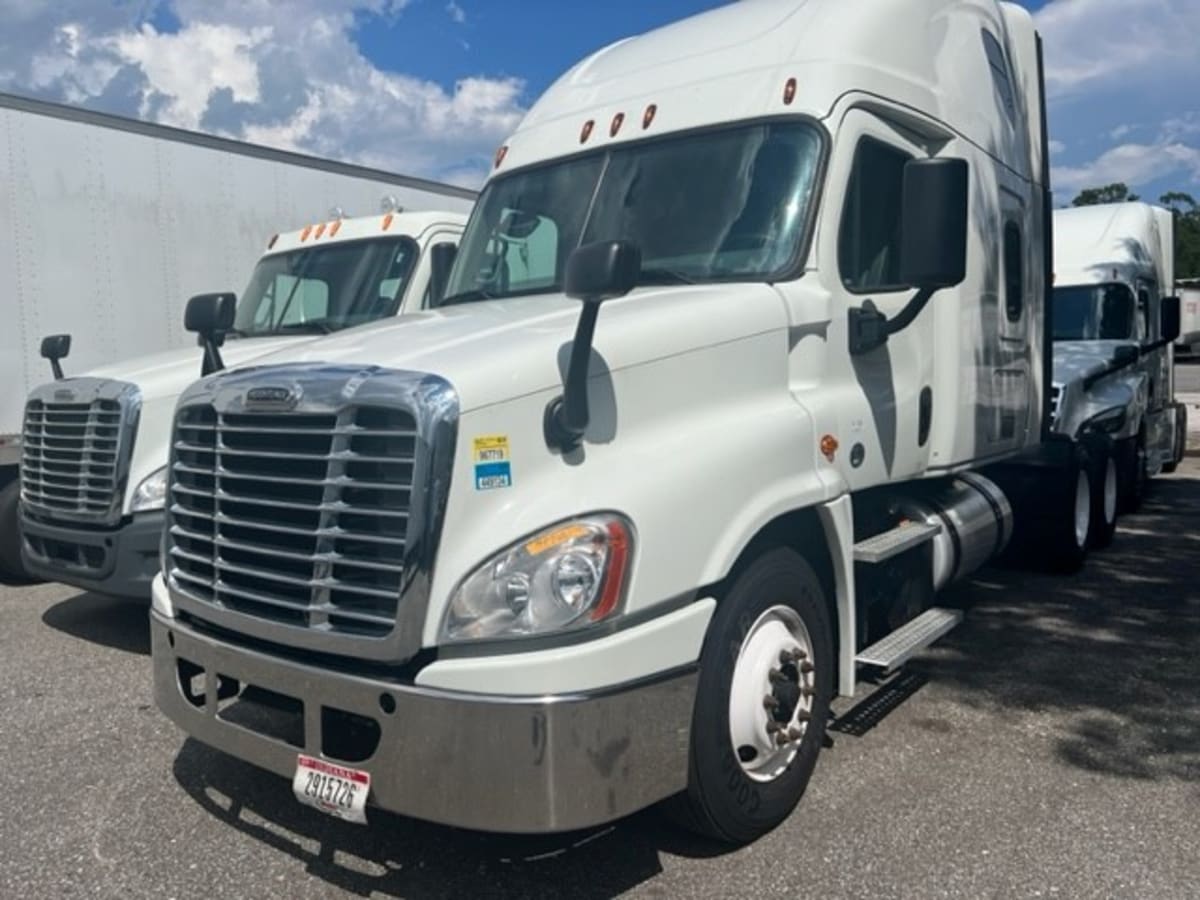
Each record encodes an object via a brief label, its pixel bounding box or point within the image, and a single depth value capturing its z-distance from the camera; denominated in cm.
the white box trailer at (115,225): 802
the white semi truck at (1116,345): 938
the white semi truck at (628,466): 309
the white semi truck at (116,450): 608
